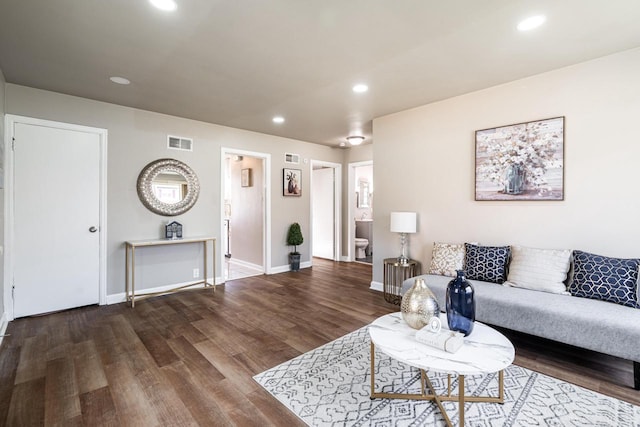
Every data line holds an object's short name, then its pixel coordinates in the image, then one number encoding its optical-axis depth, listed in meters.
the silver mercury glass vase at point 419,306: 1.92
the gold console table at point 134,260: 3.82
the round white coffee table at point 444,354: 1.52
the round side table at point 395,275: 3.88
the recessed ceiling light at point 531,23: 2.12
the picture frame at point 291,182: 5.77
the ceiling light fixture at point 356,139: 5.42
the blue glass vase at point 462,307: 1.84
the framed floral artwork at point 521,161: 2.94
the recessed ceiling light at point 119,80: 3.12
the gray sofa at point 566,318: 2.06
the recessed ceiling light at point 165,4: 1.95
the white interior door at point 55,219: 3.35
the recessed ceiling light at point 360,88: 3.29
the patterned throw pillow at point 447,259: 3.39
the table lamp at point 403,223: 3.79
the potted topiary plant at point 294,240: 5.77
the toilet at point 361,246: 7.25
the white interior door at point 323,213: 7.12
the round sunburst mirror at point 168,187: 4.15
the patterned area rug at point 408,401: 1.76
